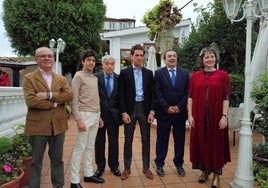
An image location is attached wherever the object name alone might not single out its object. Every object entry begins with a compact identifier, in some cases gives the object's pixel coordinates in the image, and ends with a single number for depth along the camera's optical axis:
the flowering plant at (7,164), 2.83
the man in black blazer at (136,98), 3.77
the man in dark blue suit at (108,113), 3.79
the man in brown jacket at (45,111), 2.78
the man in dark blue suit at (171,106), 3.85
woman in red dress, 3.45
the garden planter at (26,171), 3.39
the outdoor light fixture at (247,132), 3.27
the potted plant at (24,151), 3.41
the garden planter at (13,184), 2.68
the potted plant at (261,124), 2.95
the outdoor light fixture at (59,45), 12.66
